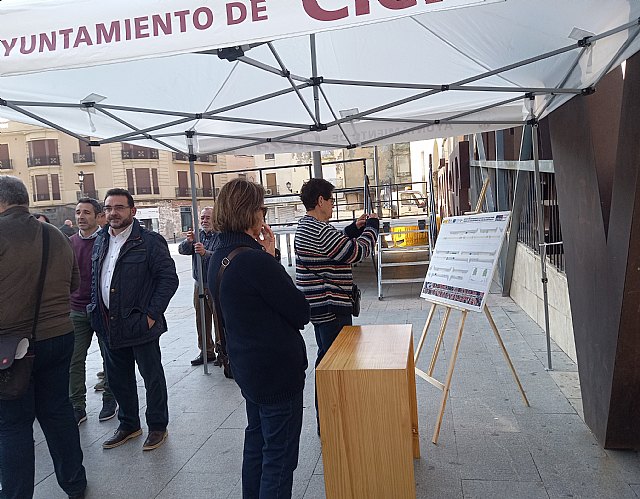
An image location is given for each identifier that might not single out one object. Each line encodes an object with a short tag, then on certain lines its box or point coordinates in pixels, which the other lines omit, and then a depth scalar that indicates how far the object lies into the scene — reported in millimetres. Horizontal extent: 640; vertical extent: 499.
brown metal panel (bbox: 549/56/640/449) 3041
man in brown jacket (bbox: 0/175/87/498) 3062
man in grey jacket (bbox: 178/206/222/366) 6031
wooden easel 3920
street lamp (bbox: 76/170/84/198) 42550
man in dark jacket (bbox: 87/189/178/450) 3998
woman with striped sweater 3727
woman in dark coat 2500
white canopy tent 2260
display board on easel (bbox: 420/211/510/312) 4152
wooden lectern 2789
